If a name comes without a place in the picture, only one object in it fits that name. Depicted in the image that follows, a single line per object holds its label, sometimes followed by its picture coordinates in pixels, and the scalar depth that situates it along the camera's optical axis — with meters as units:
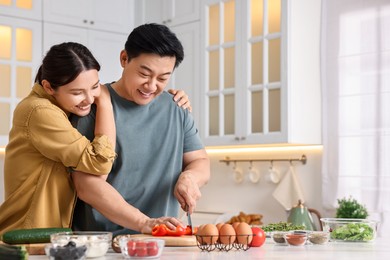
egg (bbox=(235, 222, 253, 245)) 1.98
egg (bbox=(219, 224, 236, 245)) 1.96
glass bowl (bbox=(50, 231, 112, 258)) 1.75
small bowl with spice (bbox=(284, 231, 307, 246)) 2.13
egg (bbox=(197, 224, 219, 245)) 1.94
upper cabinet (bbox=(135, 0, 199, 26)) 4.90
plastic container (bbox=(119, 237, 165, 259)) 1.76
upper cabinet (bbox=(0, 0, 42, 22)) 4.58
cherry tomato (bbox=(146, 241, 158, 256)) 1.77
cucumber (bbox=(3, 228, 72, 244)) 1.93
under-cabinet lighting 4.54
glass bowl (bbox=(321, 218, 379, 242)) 2.28
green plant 3.90
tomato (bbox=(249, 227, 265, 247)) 2.06
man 2.20
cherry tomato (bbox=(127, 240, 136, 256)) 1.76
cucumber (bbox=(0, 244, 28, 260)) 1.63
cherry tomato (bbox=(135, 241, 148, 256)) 1.76
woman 2.14
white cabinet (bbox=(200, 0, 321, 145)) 4.24
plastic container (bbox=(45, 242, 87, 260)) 1.66
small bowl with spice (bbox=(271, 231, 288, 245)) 2.18
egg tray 1.95
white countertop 1.85
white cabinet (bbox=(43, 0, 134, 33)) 4.81
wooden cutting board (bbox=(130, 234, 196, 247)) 2.03
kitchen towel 4.51
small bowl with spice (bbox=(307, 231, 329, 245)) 2.18
